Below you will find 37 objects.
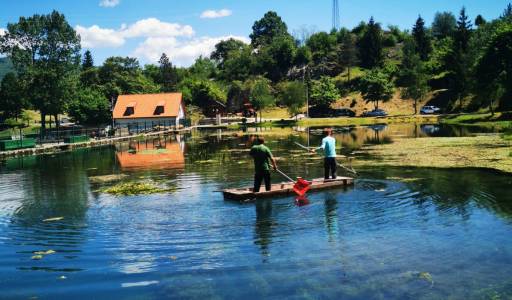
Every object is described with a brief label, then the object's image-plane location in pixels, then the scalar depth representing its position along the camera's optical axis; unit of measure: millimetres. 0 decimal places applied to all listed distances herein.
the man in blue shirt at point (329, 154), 22241
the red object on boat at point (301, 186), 20094
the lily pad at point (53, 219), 17625
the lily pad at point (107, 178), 28188
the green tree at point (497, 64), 70875
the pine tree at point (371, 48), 135375
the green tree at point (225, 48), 191750
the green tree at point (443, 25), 150125
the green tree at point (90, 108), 92000
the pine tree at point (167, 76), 146500
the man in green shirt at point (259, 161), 19641
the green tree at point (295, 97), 99750
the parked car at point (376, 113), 103438
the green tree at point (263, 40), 191600
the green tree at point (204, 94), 119188
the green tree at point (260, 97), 103812
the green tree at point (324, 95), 112500
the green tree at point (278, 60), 150750
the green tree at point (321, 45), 149125
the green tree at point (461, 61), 96250
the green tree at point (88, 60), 149238
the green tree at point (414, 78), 100688
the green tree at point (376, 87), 108500
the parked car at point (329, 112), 109500
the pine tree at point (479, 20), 142388
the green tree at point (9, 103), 105412
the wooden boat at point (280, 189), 19516
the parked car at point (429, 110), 100875
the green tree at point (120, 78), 110812
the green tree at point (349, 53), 135750
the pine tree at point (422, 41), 128750
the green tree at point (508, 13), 102500
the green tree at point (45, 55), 71688
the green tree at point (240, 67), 155400
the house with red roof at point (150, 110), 98812
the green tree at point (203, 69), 166038
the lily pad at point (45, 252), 13430
